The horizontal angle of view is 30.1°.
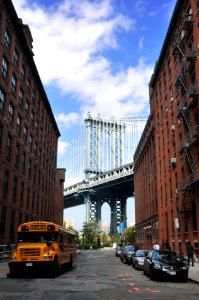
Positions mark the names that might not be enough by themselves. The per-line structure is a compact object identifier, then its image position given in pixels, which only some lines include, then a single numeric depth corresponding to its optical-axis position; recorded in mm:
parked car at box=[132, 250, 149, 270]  24547
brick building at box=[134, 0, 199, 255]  31812
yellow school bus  18328
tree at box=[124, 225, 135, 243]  101125
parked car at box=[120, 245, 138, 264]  31622
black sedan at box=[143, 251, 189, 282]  17344
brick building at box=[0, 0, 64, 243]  35438
